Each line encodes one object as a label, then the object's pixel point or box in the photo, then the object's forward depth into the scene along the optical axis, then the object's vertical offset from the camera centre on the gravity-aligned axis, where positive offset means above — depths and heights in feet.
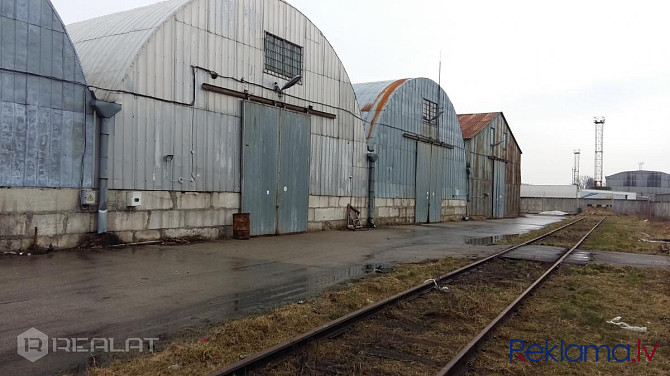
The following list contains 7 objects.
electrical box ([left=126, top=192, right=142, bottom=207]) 42.55 -0.51
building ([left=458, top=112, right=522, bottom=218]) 123.34 +10.23
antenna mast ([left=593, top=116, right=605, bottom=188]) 332.39 +23.72
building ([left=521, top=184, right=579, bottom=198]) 307.37 +7.04
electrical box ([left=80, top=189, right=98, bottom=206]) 39.11 -0.38
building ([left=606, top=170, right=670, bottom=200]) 420.36 +19.14
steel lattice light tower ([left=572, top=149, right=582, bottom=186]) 435.70 +25.78
